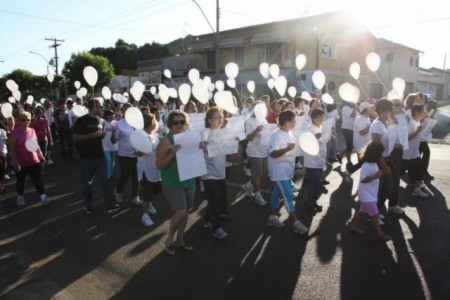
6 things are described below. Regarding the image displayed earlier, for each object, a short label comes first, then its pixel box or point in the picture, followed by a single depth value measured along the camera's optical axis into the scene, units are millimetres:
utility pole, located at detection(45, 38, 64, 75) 44812
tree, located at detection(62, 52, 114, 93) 39475
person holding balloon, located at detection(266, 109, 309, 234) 4723
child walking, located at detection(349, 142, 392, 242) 4508
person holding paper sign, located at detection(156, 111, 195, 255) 4039
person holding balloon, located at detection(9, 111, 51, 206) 6156
